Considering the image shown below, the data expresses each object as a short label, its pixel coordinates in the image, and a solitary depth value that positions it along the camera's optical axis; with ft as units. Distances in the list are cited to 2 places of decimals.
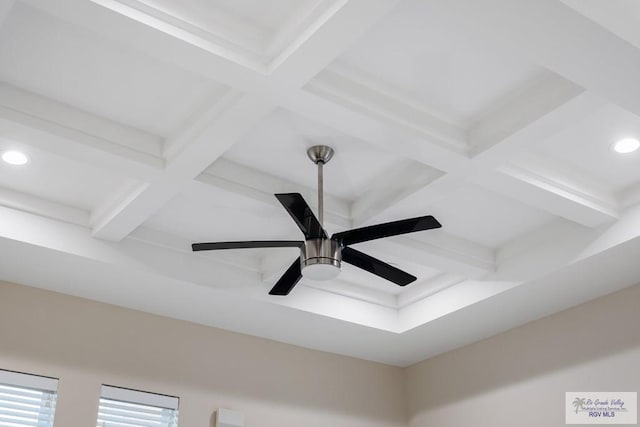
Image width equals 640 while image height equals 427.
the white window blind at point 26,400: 12.96
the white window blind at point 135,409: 13.93
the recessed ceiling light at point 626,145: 10.89
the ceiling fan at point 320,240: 10.50
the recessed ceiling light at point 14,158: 11.30
